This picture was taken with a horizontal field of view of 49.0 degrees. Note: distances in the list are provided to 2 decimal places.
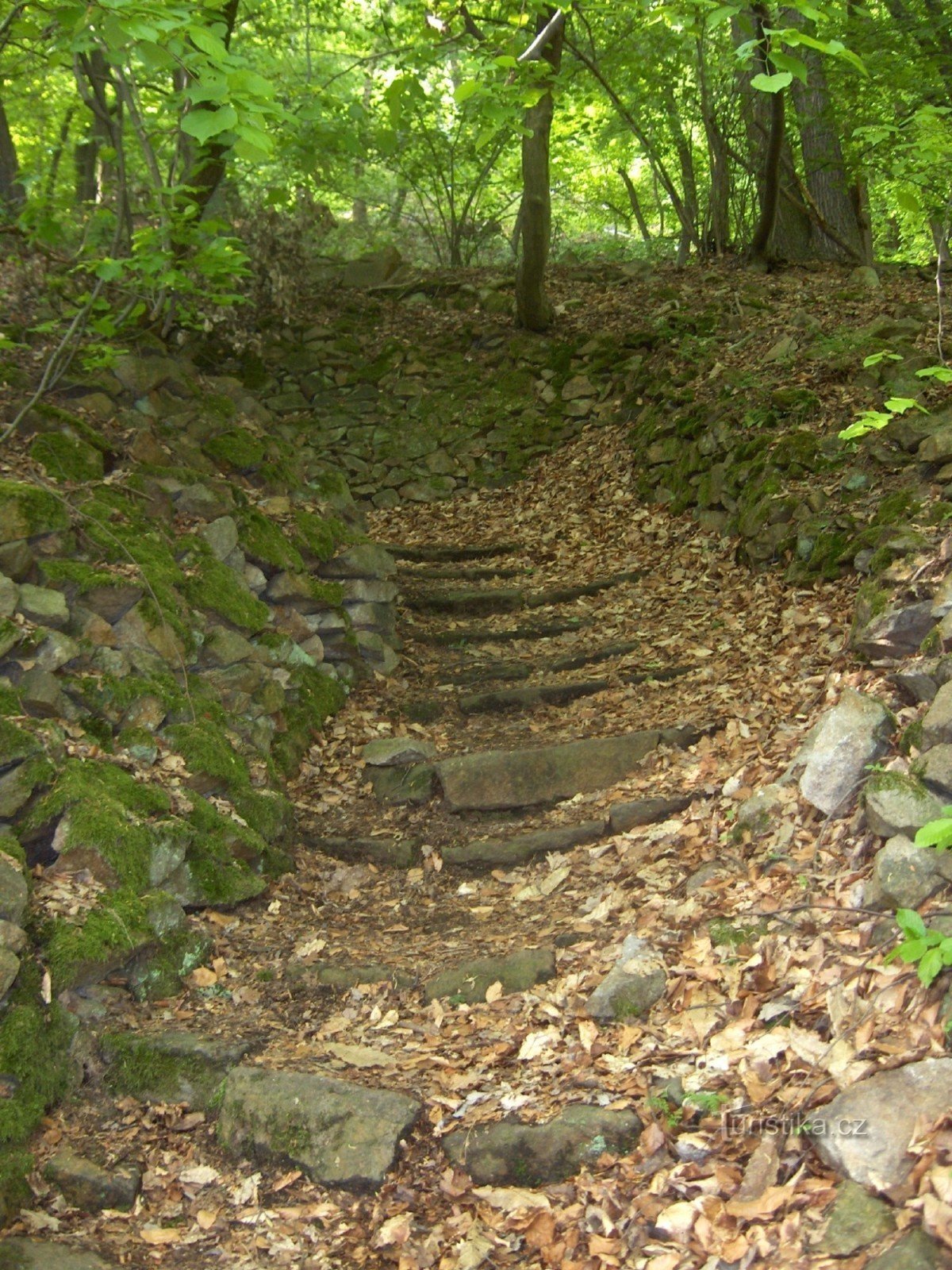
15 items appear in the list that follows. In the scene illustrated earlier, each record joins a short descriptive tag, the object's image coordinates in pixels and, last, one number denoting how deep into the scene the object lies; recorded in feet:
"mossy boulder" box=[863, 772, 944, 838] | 10.86
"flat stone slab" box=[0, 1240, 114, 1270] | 8.78
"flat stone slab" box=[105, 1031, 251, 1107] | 10.91
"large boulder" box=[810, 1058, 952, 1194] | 7.98
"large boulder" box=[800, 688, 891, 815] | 12.29
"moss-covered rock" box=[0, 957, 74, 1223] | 9.68
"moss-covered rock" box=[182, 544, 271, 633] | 17.71
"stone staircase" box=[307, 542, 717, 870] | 16.02
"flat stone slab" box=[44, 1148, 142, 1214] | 9.72
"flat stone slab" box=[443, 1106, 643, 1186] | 9.47
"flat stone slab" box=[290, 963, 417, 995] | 12.66
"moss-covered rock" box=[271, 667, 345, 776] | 17.85
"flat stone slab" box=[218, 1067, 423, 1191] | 9.90
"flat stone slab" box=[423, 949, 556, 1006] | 12.12
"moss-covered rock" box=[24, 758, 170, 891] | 12.48
